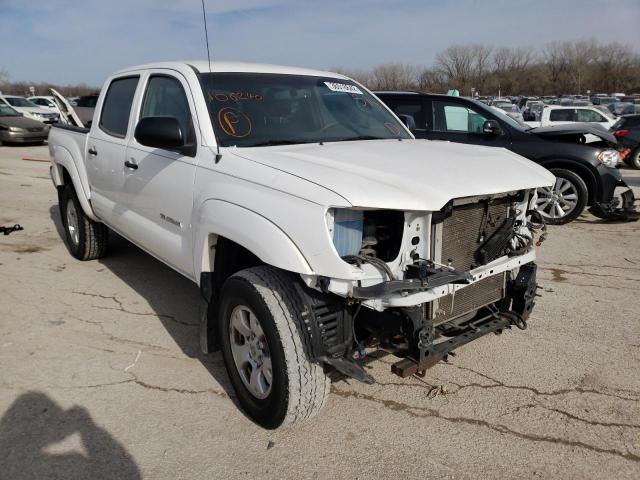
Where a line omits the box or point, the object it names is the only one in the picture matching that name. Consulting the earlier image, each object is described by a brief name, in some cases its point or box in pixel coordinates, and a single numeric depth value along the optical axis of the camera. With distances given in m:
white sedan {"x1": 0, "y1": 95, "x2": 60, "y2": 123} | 24.08
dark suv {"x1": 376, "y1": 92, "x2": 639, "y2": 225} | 7.50
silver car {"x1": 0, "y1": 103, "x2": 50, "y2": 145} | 18.67
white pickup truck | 2.56
